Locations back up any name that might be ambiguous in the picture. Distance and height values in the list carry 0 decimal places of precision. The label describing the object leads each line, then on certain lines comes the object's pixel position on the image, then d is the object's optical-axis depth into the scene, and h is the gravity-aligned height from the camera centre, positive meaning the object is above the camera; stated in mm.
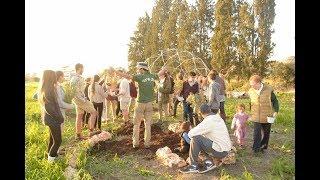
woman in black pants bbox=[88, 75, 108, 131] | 6432 -172
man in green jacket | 5252 -248
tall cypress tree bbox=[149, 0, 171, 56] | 20568 +5098
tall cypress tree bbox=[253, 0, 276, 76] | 16731 +4117
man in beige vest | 5008 -332
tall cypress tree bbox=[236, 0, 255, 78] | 16750 +3201
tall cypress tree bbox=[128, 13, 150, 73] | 21950 +3767
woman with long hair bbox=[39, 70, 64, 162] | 4442 -371
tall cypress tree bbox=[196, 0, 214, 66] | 19599 +4961
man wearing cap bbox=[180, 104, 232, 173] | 4327 -905
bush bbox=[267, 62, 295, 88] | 16328 +817
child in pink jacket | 5545 -785
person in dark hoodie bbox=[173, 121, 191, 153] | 5059 -1014
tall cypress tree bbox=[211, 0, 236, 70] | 17086 +3375
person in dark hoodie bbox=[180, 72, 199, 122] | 6797 -65
